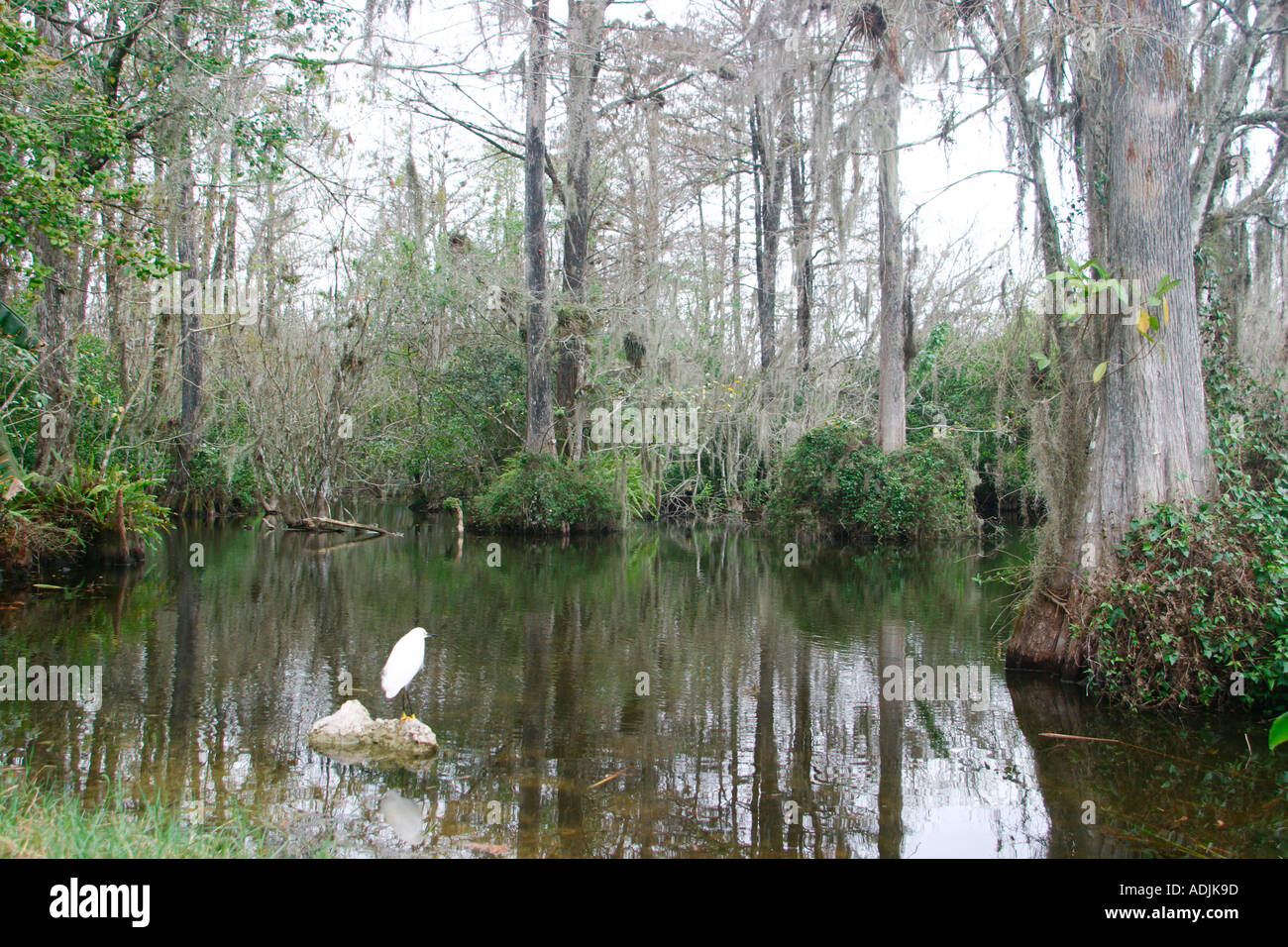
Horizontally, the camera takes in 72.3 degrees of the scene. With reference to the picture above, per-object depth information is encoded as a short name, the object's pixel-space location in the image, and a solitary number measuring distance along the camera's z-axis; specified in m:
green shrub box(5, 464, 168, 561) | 12.30
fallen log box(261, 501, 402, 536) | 19.88
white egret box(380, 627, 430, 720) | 6.21
